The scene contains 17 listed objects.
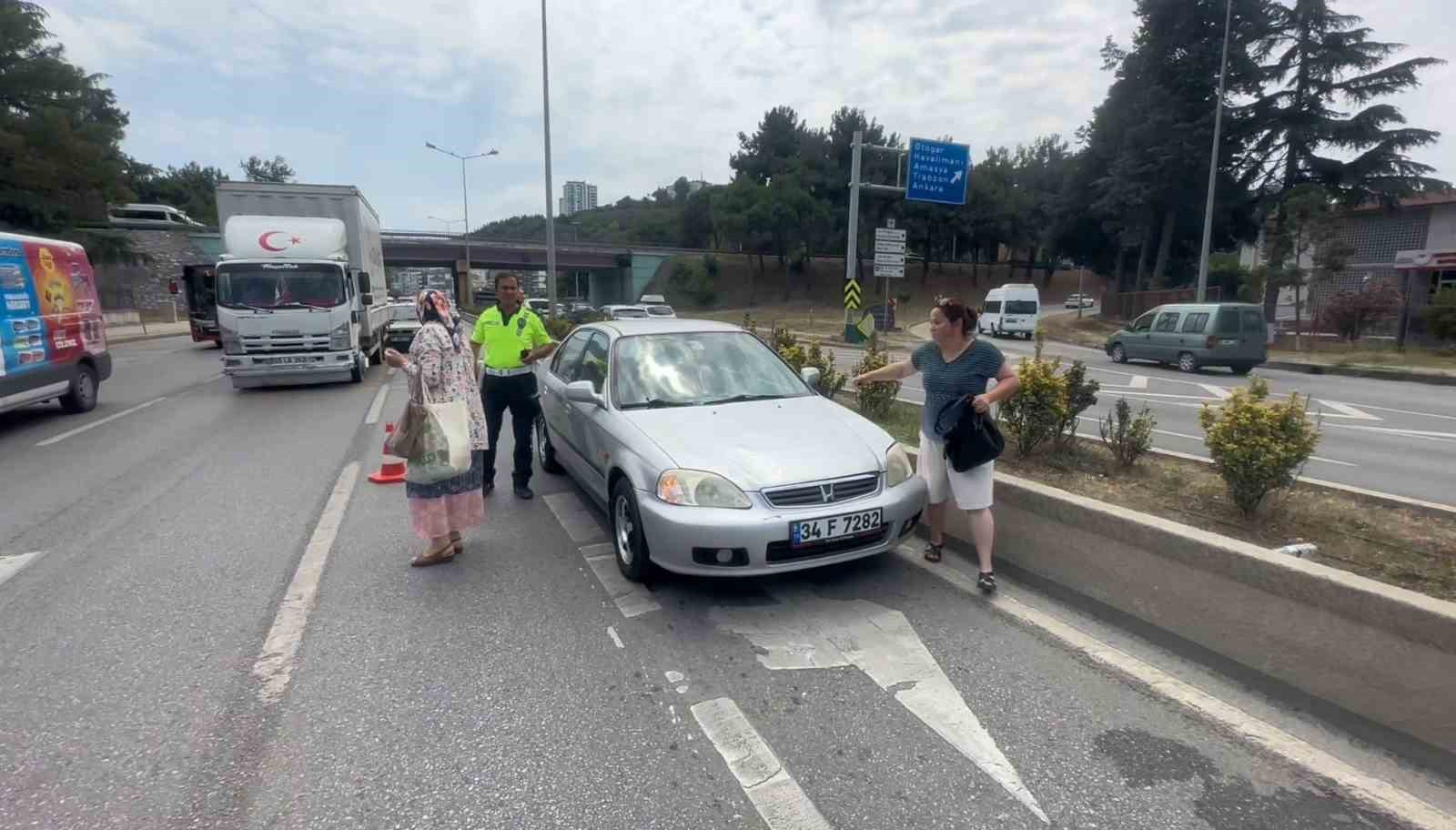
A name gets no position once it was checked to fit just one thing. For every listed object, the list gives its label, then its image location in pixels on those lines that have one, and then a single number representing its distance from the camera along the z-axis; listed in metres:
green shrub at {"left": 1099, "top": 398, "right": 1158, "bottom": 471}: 5.52
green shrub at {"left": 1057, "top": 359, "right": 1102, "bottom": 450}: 5.89
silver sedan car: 3.86
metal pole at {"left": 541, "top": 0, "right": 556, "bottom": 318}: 22.44
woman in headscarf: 4.65
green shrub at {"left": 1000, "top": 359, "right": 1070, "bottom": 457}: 5.74
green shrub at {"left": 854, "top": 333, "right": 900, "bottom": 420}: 7.90
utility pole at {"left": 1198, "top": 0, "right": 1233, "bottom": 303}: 23.34
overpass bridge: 64.88
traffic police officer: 6.06
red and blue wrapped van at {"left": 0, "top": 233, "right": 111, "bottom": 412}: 9.05
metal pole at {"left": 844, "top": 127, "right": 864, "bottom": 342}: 21.66
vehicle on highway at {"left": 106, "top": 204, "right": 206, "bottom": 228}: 52.47
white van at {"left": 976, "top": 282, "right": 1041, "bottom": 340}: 33.84
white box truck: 12.68
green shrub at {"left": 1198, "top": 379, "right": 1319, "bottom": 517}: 4.21
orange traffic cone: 6.86
